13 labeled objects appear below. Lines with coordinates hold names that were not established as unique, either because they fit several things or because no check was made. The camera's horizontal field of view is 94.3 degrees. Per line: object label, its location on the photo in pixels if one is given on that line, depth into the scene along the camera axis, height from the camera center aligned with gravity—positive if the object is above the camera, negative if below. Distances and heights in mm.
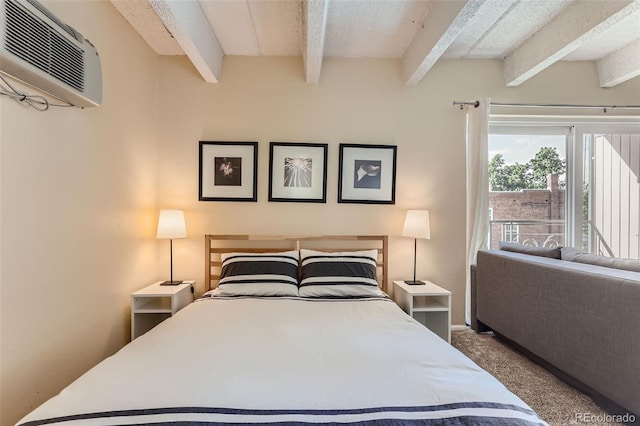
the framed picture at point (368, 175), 2842 +385
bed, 922 -627
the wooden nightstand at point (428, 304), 2420 -762
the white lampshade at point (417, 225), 2592 -85
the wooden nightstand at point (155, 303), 2287 -748
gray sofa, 1509 -629
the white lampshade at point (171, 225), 2473 -102
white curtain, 2850 +297
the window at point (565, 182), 3051 +362
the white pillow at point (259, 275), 2318 -492
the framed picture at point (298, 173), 2809 +394
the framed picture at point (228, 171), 2785 +401
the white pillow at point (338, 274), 2338 -491
